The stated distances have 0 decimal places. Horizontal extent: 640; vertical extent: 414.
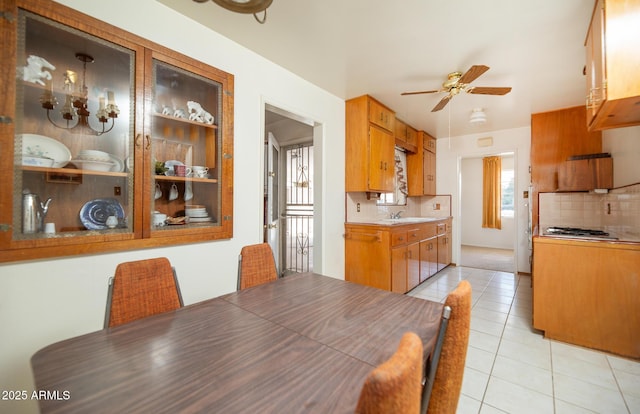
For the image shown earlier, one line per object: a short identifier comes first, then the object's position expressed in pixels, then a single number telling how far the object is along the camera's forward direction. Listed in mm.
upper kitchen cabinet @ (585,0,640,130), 1332
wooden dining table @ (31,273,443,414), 607
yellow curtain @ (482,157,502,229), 6398
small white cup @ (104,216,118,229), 1471
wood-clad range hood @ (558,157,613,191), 2906
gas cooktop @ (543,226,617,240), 2286
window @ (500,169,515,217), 6480
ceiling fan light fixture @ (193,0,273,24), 899
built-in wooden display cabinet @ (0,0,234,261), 1184
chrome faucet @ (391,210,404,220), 4240
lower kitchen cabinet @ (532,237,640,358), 1928
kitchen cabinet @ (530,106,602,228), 3410
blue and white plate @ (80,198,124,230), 1419
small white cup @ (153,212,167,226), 1626
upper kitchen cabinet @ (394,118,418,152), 3930
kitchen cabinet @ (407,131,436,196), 4582
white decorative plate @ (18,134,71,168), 1224
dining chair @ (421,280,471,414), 691
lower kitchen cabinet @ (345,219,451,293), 2914
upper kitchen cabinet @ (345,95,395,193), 3107
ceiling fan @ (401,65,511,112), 2246
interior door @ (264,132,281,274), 2977
